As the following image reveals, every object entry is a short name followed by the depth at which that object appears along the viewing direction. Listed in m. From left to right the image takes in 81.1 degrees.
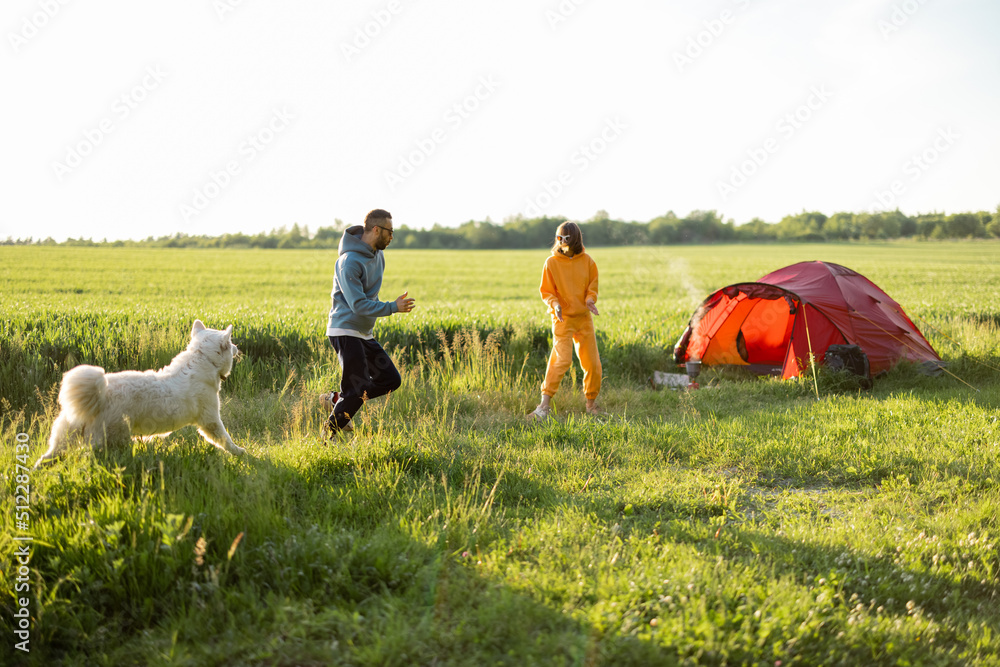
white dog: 4.38
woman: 7.27
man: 5.56
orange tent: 8.95
